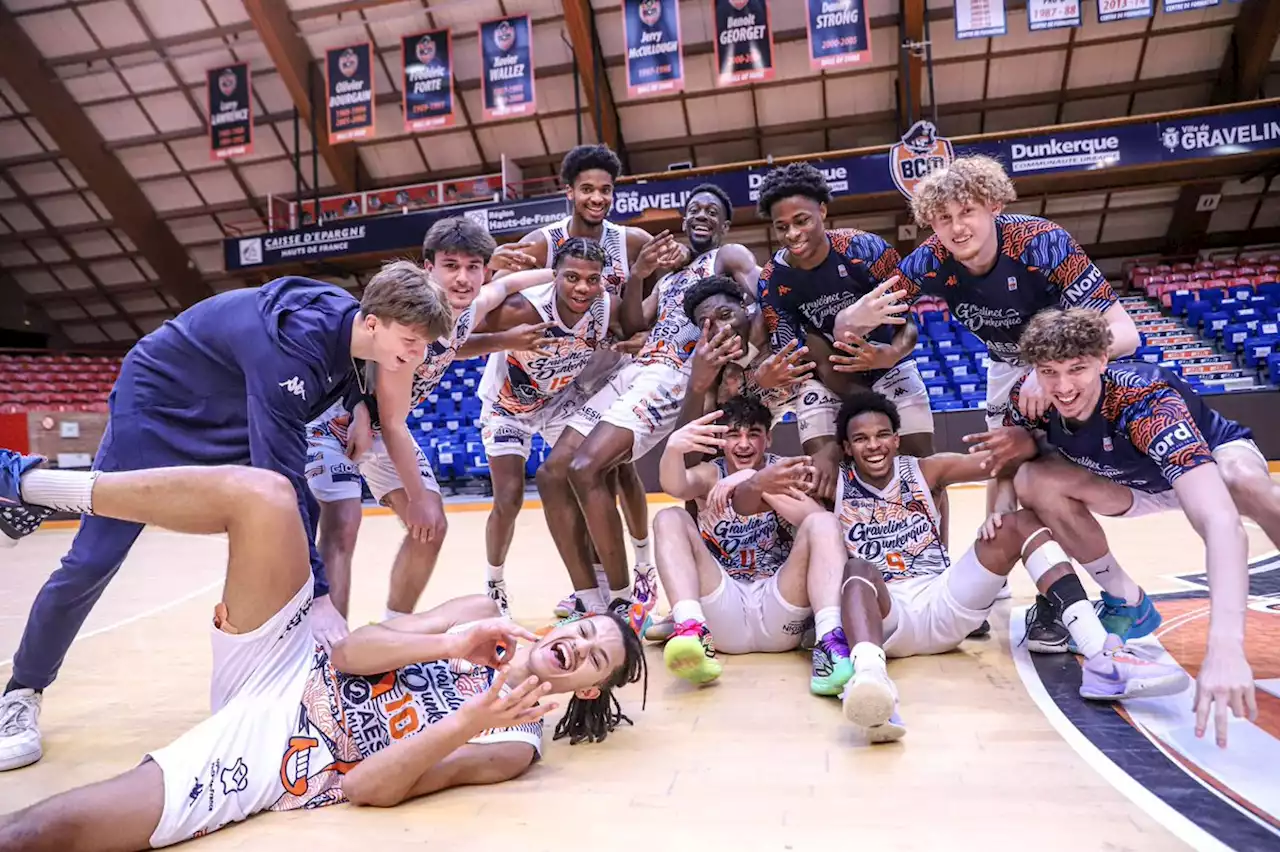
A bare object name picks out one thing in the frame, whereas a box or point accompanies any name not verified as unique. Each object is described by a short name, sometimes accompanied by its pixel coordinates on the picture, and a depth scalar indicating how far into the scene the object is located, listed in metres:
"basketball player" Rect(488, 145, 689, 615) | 4.09
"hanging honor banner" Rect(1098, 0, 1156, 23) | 10.86
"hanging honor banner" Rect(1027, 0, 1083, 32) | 11.07
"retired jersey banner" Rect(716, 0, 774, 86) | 11.85
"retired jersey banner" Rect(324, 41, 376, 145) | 13.05
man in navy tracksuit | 2.22
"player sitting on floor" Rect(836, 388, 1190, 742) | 2.49
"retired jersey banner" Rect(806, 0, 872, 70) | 11.46
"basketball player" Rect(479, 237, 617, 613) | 3.83
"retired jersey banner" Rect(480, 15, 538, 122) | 12.52
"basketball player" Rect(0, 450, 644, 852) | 1.88
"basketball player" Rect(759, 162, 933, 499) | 3.52
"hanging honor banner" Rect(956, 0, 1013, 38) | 11.29
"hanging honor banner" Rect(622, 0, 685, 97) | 11.91
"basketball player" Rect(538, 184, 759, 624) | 3.63
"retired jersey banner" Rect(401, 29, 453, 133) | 12.95
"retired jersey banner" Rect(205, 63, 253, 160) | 13.89
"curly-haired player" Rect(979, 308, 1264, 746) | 1.99
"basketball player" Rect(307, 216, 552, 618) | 3.29
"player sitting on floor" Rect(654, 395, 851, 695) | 2.87
